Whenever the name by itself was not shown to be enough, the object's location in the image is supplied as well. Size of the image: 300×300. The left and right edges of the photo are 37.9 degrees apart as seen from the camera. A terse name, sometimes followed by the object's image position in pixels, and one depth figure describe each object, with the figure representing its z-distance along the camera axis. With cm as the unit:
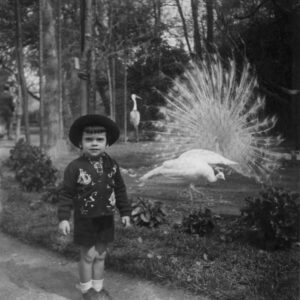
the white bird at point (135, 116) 592
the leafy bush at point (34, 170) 598
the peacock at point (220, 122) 497
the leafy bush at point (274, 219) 319
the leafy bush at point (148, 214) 401
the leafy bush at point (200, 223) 370
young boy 276
